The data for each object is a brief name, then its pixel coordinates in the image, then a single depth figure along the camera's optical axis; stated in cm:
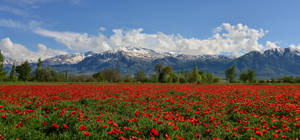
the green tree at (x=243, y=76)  10357
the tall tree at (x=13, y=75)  8594
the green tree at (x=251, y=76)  10144
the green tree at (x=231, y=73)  11431
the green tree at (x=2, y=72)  8086
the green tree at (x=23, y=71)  9356
